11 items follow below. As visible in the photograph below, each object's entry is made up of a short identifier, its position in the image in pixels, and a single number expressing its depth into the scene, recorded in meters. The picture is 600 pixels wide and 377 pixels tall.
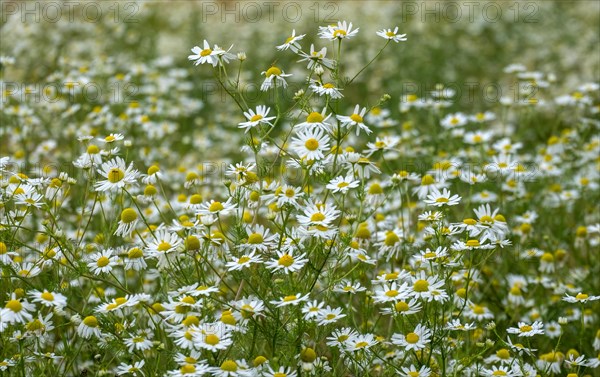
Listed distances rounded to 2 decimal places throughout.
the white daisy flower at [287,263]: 5.45
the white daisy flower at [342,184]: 5.84
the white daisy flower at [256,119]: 5.99
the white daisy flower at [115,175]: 6.09
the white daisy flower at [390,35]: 6.29
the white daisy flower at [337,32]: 6.04
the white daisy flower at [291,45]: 6.02
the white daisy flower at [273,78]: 6.08
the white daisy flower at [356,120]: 5.93
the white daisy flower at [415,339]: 5.64
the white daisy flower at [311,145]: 5.87
